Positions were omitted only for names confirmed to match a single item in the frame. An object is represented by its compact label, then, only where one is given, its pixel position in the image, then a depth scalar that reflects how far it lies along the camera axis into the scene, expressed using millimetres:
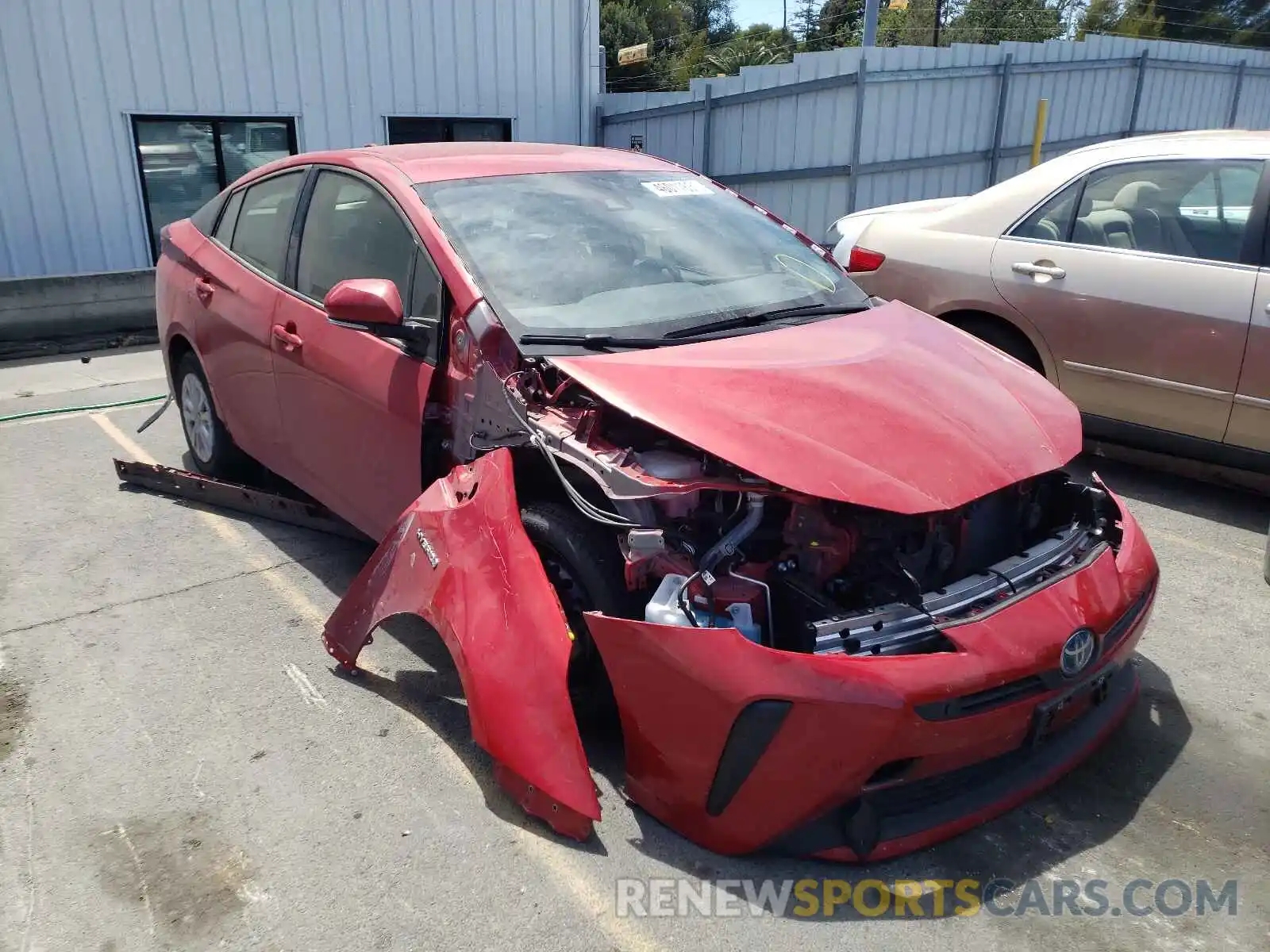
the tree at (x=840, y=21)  45588
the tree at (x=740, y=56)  40750
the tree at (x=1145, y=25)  39125
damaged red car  2352
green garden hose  6793
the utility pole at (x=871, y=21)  11984
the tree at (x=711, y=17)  57344
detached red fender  2535
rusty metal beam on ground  4457
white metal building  9617
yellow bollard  11828
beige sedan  4578
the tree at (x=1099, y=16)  42312
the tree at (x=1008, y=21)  41125
